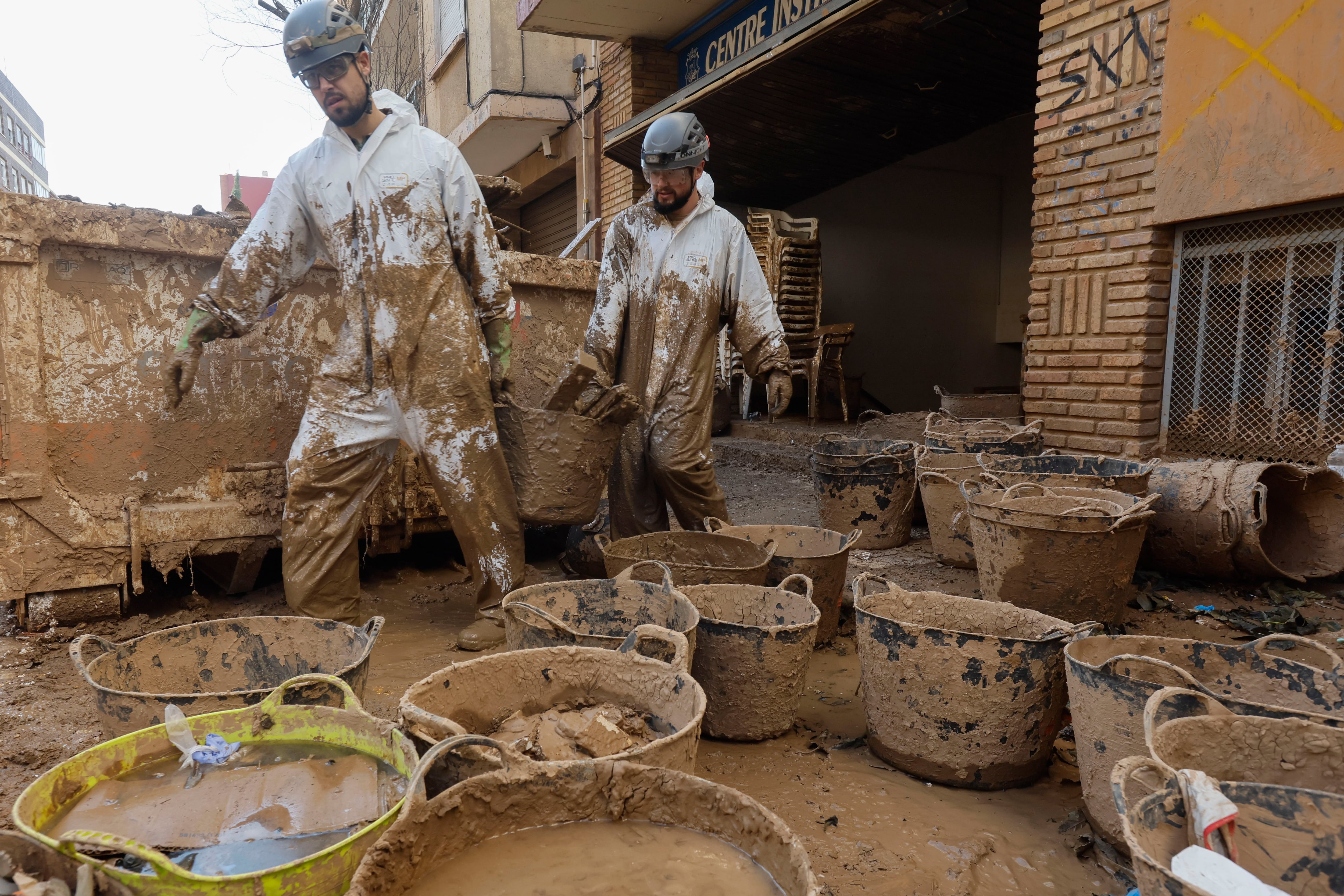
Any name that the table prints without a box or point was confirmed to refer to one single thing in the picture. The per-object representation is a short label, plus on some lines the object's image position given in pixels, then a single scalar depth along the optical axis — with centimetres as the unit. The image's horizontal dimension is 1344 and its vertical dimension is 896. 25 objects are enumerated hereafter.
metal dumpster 315
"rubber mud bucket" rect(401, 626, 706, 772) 173
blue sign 779
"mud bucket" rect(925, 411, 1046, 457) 462
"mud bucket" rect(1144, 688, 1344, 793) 151
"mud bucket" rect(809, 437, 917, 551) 460
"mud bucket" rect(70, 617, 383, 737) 202
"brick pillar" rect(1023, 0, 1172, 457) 456
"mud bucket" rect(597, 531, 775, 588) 282
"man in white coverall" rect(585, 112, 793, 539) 388
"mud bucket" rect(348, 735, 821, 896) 119
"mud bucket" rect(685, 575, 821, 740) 238
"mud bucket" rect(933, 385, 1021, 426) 666
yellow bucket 113
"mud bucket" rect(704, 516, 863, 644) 302
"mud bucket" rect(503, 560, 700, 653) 237
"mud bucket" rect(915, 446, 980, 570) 414
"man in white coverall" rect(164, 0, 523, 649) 311
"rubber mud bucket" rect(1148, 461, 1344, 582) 356
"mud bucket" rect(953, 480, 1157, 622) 292
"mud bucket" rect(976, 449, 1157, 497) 364
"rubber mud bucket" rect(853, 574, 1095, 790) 211
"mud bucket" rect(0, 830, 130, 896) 112
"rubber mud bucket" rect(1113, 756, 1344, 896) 129
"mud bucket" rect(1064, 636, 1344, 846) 182
